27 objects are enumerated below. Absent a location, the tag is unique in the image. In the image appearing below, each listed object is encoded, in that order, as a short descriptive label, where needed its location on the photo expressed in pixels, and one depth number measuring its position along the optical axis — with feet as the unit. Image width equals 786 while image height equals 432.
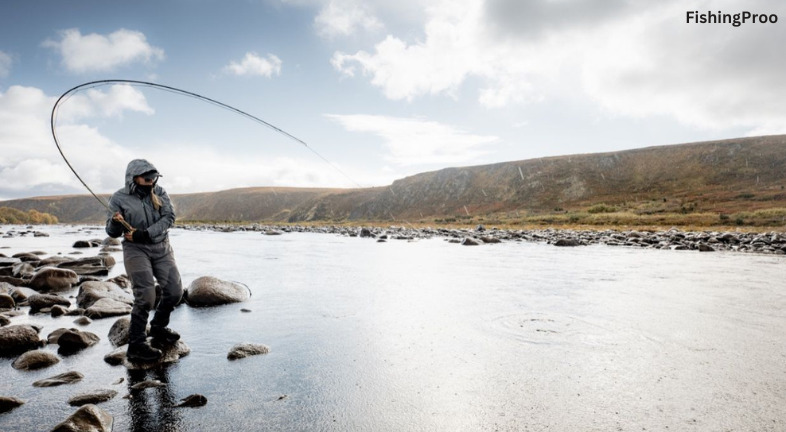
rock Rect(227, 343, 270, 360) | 16.01
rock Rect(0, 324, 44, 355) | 16.74
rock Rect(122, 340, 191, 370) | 14.93
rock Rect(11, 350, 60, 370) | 14.80
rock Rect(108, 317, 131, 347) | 17.58
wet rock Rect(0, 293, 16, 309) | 24.57
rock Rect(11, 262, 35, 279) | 35.96
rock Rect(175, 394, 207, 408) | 11.69
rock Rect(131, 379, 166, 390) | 12.93
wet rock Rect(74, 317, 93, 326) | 21.20
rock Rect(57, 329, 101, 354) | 16.89
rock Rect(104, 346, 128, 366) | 15.25
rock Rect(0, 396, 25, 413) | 11.33
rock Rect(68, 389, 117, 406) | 11.68
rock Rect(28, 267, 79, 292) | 31.50
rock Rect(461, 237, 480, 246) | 79.57
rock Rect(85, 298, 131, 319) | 22.46
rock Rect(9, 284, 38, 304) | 26.55
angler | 15.29
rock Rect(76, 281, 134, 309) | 25.16
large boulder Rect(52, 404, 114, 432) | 9.83
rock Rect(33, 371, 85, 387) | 13.19
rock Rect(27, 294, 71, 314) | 24.23
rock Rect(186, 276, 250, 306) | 26.21
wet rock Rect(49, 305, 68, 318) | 23.11
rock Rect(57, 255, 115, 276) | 38.86
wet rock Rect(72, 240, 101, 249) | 80.62
